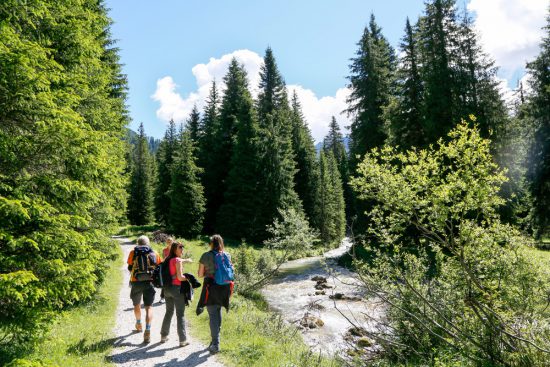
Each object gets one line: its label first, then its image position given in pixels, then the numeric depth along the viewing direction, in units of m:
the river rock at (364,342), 10.67
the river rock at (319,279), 19.85
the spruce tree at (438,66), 23.43
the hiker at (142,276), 8.18
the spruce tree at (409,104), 26.67
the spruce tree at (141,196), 54.56
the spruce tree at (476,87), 22.95
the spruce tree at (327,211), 41.59
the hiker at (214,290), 7.18
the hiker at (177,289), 7.59
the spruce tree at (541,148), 23.14
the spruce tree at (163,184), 45.94
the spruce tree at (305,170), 41.75
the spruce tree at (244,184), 33.84
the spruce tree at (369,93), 29.88
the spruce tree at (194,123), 47.86
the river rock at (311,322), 12.78
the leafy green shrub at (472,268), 6.11
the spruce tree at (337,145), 70.81
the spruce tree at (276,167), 33.94
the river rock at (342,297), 16.33
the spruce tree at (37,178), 5.38
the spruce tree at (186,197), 33.25
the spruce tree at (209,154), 39.41
